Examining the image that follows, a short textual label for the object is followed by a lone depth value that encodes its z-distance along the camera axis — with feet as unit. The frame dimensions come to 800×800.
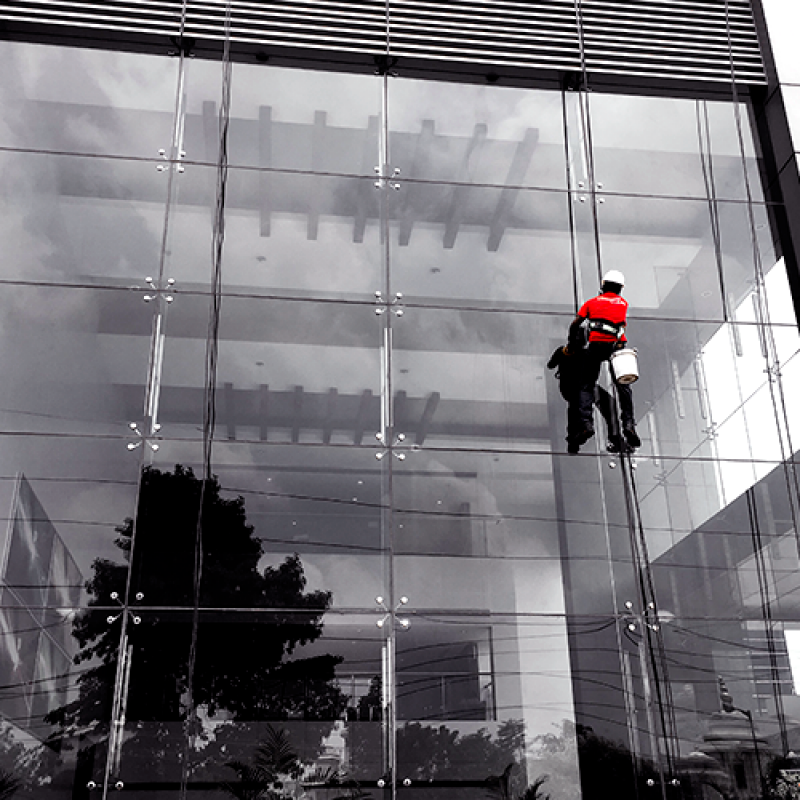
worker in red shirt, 30.37
